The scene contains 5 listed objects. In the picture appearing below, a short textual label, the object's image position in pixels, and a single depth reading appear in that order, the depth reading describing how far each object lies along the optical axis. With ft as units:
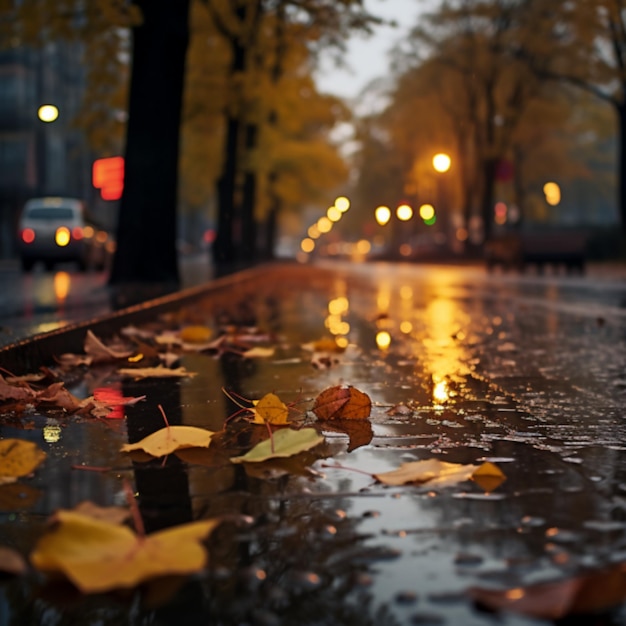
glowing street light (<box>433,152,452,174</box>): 100.42
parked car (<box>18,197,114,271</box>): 95.76
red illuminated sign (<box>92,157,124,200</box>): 111.75
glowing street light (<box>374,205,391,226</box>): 121.29
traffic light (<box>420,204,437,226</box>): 132.67
